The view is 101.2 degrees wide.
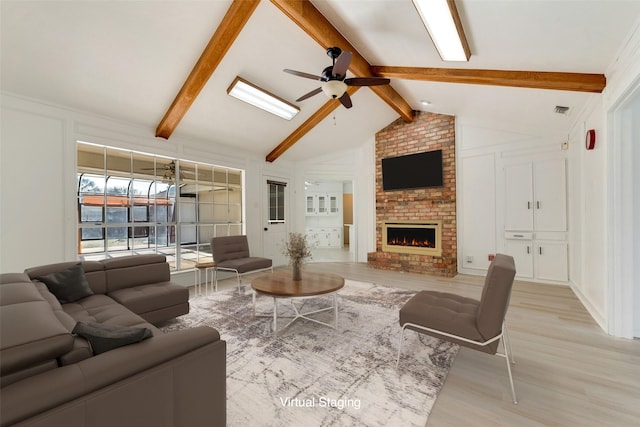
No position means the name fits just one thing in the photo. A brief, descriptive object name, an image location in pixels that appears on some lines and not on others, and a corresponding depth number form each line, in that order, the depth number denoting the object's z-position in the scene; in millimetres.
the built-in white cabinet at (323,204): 9578
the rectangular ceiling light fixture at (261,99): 3781
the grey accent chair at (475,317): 1772
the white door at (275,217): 6215
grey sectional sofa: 835
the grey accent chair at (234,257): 4059
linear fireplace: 5457
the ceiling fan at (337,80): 2840
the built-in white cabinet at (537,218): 4340
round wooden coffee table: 2613
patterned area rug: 1641
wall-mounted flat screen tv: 5531
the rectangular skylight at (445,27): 2256
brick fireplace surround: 5375
